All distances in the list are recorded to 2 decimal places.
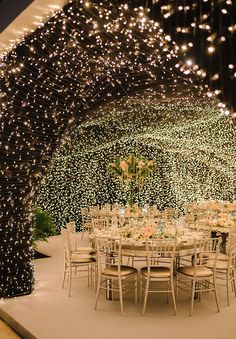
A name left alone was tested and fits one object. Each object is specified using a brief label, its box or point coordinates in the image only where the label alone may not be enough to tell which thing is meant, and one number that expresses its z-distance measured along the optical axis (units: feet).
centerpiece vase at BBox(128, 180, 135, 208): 34.09
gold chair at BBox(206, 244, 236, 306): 19.51
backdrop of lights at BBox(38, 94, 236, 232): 34.27
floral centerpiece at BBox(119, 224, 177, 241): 20.06
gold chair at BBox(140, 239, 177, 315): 18.39
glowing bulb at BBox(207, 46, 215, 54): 7.90
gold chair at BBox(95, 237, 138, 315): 18.66
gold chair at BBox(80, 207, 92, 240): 37.14
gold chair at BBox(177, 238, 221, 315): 18.63
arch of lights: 16.85
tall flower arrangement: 31.73
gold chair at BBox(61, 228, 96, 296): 21.44
